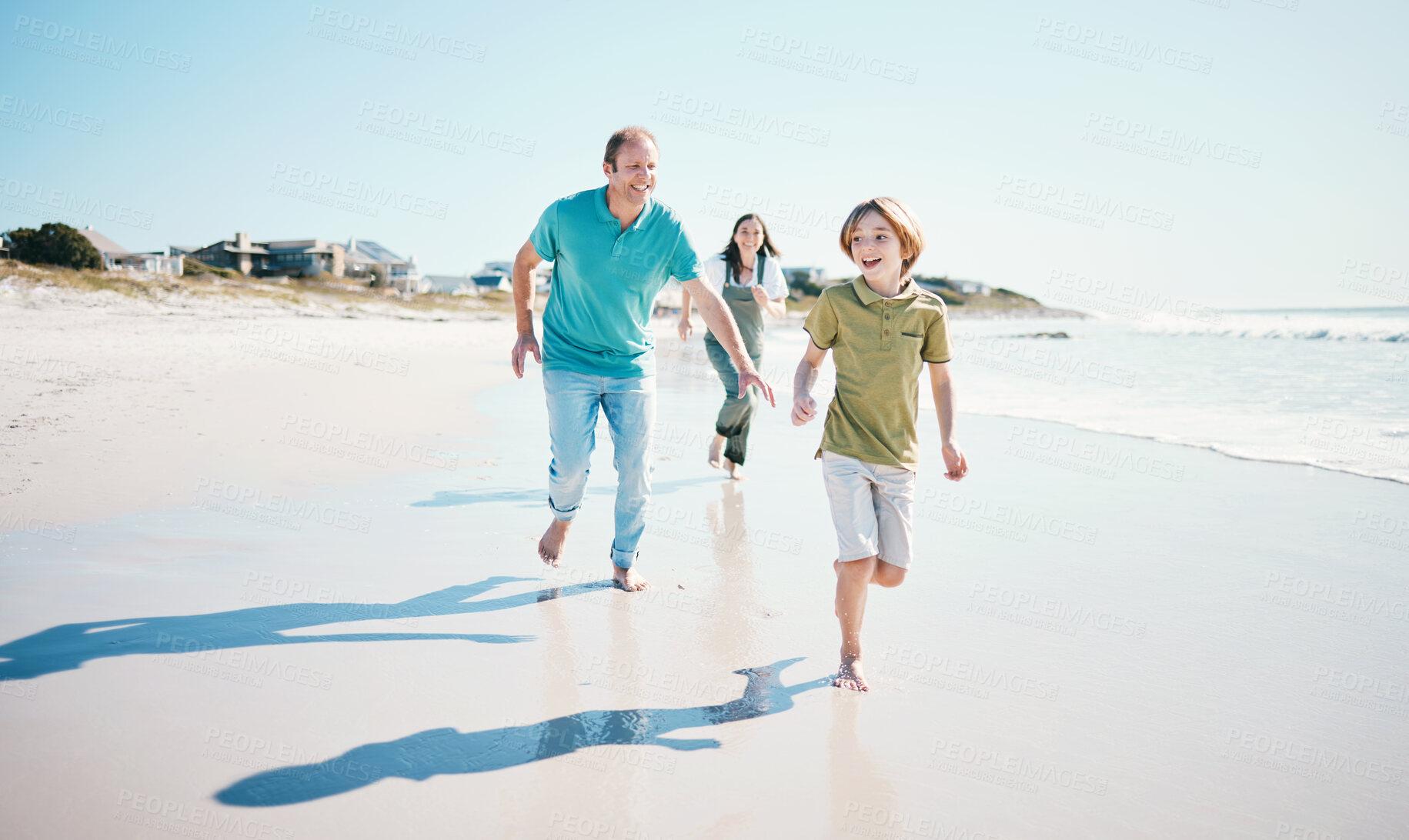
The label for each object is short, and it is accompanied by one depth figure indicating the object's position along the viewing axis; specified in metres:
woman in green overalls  6.38
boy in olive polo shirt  2.91
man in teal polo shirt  3.57
